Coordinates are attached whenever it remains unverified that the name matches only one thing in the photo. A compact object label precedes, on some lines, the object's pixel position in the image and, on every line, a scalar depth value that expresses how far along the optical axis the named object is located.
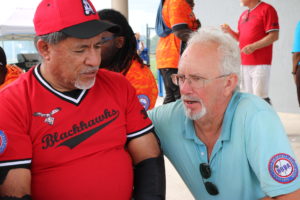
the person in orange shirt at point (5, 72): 2.20
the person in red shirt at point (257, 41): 3.60
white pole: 6.41
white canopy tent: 9.41
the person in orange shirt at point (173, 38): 2.80
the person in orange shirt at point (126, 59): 1.94
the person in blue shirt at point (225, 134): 1.21
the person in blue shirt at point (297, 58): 3.29
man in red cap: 1.13
